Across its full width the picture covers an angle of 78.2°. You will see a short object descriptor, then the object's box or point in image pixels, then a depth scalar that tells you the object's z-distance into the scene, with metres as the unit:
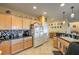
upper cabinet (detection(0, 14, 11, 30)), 1.03
